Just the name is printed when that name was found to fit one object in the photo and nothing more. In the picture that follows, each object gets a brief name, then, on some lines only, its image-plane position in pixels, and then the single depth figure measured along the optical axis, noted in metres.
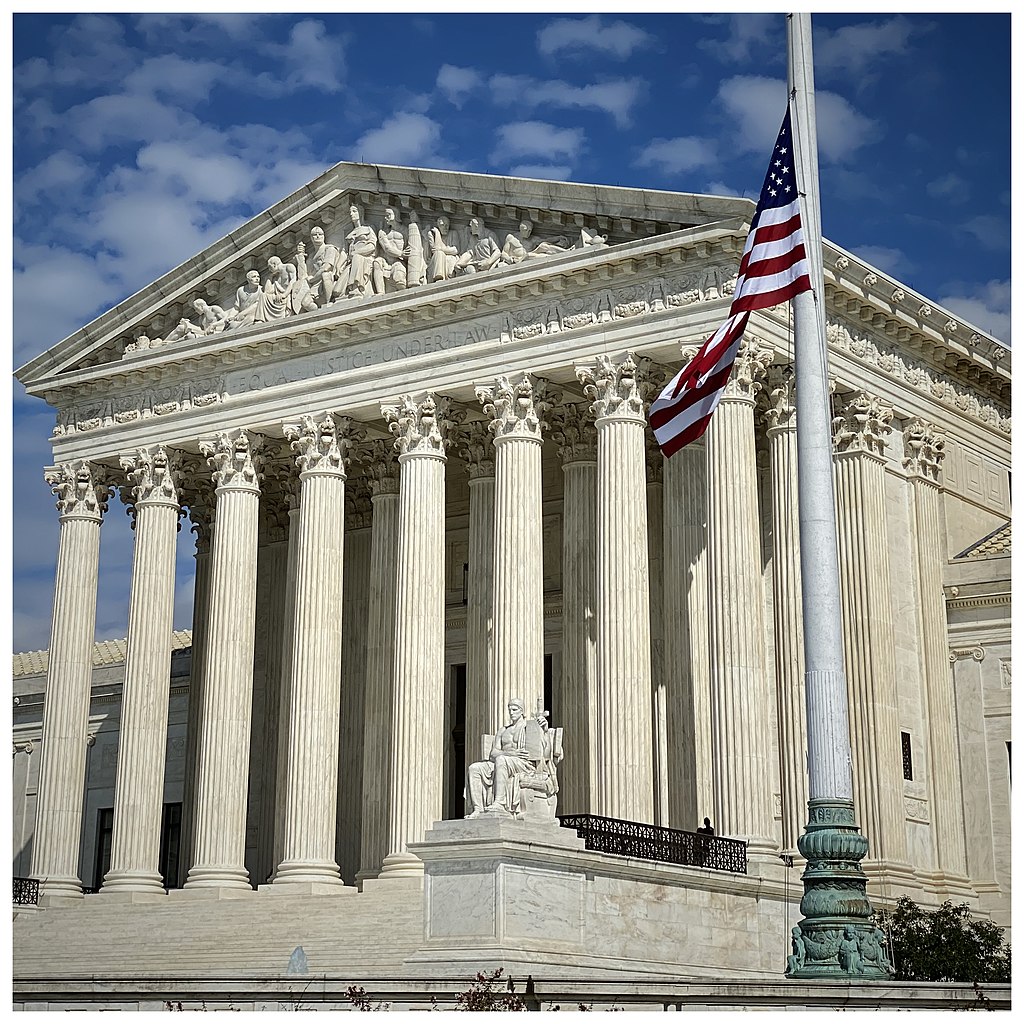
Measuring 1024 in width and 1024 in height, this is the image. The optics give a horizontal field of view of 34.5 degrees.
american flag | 22.56
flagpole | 19.33
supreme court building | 37.84
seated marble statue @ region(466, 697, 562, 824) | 30.30
